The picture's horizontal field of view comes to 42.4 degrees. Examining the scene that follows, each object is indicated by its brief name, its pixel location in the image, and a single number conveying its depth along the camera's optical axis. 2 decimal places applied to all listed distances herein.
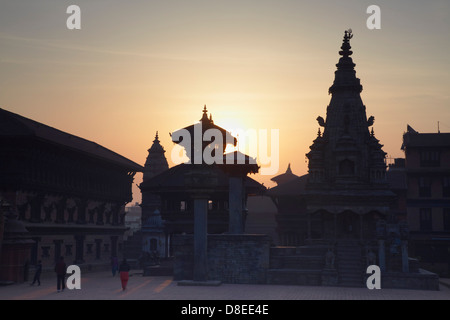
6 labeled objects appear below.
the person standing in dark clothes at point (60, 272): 28.41
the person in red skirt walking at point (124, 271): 28.59
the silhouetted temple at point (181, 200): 44.50
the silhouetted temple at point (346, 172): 41.91
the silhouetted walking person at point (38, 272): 32.09
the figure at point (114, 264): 43.28
